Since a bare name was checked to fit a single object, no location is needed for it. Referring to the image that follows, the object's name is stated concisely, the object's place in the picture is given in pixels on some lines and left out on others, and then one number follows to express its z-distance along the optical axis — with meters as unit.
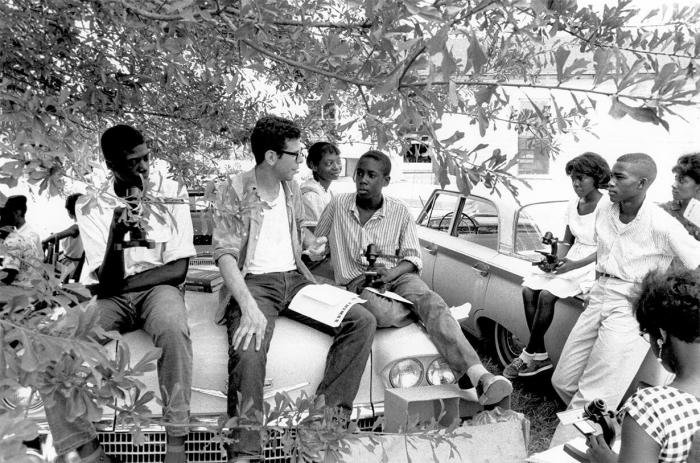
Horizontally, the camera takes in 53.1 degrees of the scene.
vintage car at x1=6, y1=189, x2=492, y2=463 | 3.36
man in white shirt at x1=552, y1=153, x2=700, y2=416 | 4.38
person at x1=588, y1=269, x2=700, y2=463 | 2.25
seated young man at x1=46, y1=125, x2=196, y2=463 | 3.22
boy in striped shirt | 4.47
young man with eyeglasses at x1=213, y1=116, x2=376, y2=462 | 3.31
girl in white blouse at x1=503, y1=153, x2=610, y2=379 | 5.25
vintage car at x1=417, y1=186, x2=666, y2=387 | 5.72
